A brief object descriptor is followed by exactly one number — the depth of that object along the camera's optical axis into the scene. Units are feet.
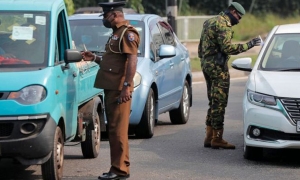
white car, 44.72
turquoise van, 36.75
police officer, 39.71
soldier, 51.01
